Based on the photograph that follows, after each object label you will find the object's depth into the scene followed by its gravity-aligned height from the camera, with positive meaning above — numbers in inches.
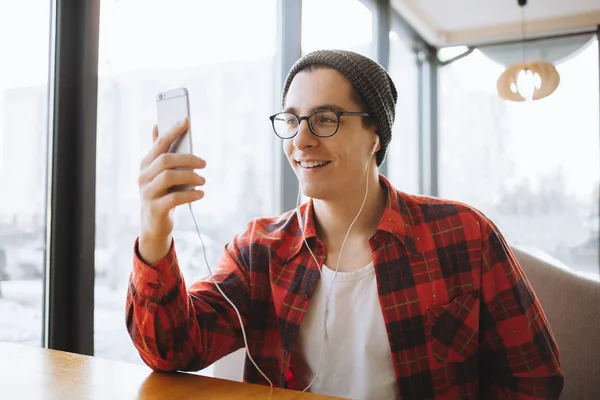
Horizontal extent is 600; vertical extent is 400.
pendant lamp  134.9 +34.8
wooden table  31.2 -10.6
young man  43.5 -6.7
